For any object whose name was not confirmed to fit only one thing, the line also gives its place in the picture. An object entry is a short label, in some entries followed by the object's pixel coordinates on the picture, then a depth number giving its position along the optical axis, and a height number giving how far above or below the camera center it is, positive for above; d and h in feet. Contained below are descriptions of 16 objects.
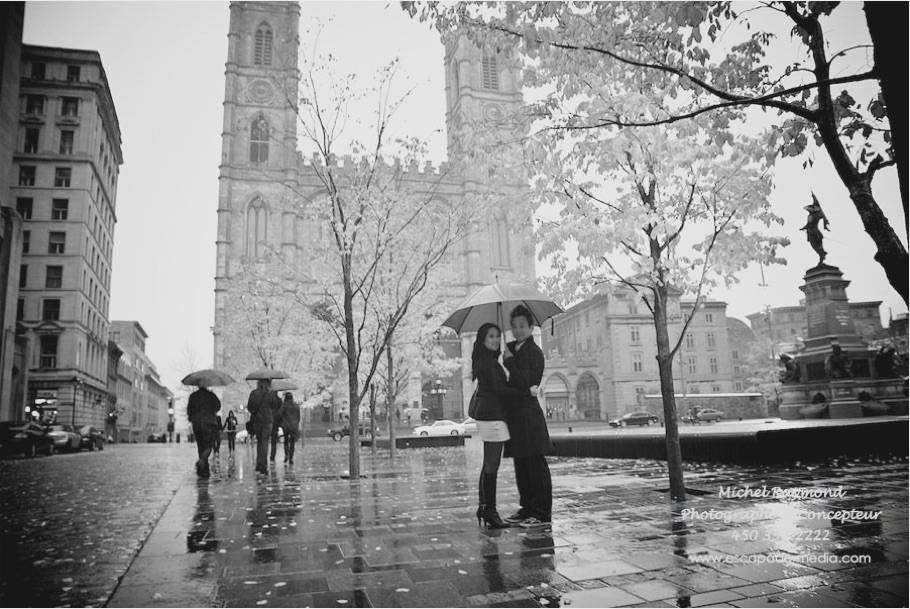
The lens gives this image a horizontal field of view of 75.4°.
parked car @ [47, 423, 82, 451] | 90.74 -3.39
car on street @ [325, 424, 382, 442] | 140.82 -6.33
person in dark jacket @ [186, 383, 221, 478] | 37.86 -0.51
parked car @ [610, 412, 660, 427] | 169.46 -6.15
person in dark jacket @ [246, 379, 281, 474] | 41.16 -0.52
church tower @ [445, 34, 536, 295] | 221.87 +83.04
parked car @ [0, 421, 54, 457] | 75.20 -2.75
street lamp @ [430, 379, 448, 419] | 210.59 +2.62
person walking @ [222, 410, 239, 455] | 64.82 -1.98
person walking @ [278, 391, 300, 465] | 50.34 -1.17
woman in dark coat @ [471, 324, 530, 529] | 18.54 -0.06
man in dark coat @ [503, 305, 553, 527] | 18.57 -1.23
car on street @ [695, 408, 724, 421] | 149.59 -5.05
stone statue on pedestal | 51.16 +14.10
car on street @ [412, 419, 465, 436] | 129.13 -5.63
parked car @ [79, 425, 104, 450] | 109.19 -4.40
